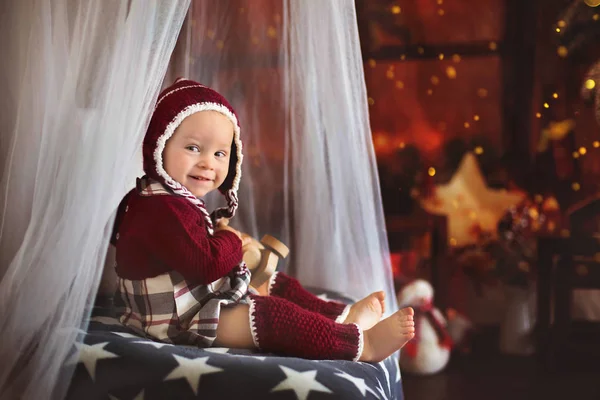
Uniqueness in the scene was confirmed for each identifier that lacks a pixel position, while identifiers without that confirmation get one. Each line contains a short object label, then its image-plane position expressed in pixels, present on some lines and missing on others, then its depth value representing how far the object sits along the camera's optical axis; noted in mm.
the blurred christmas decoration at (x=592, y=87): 2750
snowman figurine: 2381
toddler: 1371
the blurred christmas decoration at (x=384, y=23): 2979
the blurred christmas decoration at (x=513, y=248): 2822
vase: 2664
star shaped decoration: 3014
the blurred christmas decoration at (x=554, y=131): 2881
